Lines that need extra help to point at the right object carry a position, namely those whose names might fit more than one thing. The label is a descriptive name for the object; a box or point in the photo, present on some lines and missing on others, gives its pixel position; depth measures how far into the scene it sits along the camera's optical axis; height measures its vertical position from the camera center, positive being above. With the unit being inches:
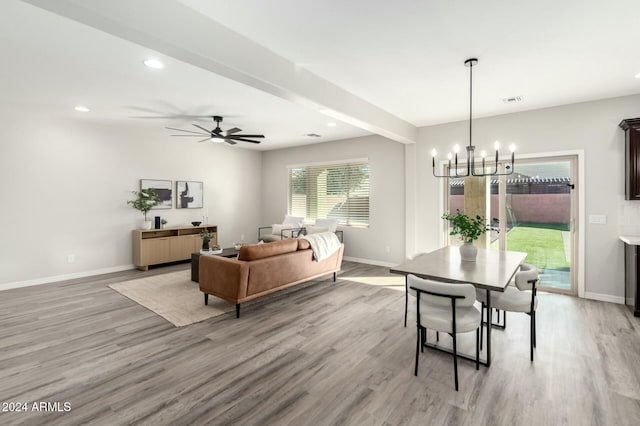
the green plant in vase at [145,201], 240.7 +9.6
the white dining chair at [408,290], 103.1 -26.6
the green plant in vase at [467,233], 120.1 -7.5
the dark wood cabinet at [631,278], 142.4 -31.8
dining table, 95.4 -19.7
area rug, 146.6 -47.4
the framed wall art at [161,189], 251.6 +21.0
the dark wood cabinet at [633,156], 150.3 +28.8
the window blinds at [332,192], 269.3 +21.1
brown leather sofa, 143.3 -28.8
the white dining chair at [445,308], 88.0 -30.7
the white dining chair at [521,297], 104.0 -30.5
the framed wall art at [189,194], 273.6 +17.6
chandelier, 120.6 +27.2
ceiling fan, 196.8 +51.2
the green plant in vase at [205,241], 214.4 -19.4
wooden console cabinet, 236.5 -25.5
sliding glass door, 178.7 -1.1
